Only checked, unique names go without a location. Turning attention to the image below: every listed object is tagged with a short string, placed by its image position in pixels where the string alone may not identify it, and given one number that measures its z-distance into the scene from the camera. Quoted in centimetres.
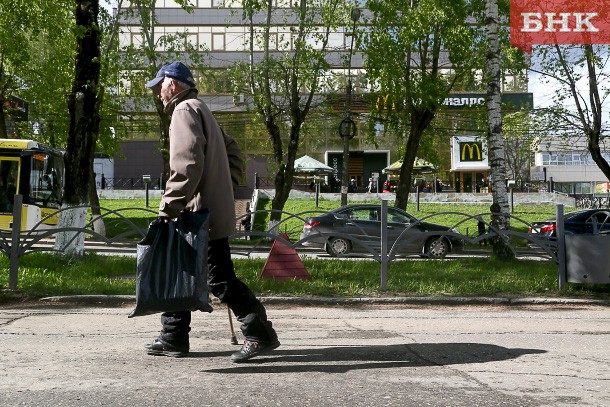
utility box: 1000
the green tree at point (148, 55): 2340
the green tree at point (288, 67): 2459
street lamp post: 2695
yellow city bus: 2338
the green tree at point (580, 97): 2475
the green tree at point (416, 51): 2467
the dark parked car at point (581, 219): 1889
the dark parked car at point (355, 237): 1070
